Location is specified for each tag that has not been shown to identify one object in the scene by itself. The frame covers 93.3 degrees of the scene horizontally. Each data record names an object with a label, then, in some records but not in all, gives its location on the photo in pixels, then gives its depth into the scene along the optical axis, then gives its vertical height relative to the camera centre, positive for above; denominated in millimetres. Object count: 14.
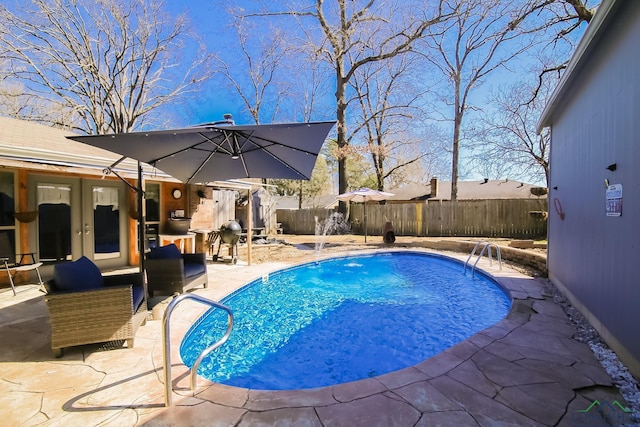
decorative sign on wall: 3309 +126
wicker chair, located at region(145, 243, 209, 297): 4949 -1007
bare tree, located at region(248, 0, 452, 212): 14648 +9301
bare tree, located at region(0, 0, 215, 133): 13680 +8264
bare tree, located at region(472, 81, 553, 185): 19469 +5047
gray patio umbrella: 3727 +1005
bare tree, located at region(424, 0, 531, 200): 16406 +9207
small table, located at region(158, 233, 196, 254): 8312 -662
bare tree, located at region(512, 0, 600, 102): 10336 +7125
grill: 8773 -604
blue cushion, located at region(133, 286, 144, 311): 3734 -1041
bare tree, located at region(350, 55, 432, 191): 19766 +6952
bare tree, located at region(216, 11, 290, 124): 19344 +10645
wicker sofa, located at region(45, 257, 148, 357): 3184 -1035
